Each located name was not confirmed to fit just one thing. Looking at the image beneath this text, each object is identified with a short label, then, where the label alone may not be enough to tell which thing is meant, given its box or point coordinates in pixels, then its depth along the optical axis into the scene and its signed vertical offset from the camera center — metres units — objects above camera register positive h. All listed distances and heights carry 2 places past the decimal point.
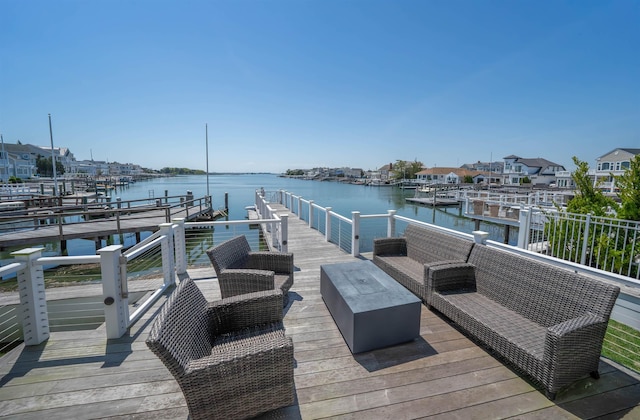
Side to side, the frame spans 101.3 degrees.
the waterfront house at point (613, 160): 31.04 +2.70
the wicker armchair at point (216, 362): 1.40 -1.06
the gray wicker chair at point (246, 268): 2.93 -1.06
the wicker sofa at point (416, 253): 3.19 -1.01
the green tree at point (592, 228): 4.37 -0.89
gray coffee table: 2.29 -1.17
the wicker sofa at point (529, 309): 1.78 -1.11
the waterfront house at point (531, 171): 49.30 +2.31
